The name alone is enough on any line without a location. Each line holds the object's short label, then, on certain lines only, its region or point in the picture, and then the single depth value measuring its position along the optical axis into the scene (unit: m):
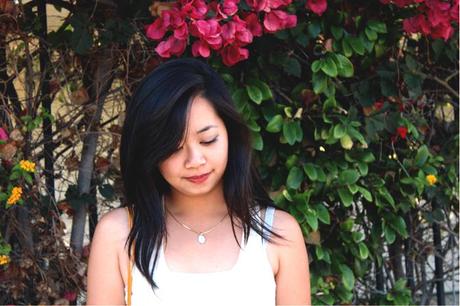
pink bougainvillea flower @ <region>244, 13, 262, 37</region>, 2.67
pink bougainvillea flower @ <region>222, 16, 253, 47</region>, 2.55
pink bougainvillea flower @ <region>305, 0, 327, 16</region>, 2.88
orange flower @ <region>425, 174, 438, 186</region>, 3.31
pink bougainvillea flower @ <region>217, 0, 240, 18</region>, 2.55
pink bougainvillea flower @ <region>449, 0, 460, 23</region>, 2.80
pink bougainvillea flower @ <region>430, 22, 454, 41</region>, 2.89
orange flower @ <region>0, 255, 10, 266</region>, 2.95
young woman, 2.16
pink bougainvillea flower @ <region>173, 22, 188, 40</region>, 2.55
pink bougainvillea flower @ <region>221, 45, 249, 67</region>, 2.67
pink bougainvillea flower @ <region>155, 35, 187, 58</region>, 2.61
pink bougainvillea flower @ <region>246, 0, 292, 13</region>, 2.59
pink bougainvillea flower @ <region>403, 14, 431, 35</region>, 2.92
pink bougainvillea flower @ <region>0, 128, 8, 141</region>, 2.89
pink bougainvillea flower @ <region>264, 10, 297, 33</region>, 2.67
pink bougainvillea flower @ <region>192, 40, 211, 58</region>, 2.56
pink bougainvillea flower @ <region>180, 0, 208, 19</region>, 2.52
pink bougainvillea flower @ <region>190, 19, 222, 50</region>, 2.51
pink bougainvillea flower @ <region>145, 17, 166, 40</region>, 2.65
